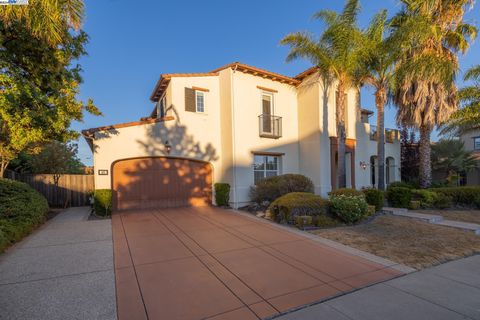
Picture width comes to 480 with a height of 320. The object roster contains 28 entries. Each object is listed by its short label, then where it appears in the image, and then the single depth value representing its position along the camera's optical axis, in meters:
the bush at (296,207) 7.96
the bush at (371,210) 8.82
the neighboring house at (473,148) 20.27
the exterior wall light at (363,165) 14.34
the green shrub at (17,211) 5.65
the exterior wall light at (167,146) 10.79
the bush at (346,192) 9.08
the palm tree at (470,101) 12.73
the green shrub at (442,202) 11.30
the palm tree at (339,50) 9.86
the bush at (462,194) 11.59
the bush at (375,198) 9.91
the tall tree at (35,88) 6.82
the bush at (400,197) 10.86
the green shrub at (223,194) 11.38
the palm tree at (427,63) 10.77
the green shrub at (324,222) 7.62
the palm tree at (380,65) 10.12
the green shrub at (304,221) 7.43
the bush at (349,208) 7.95
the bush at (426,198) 11.11
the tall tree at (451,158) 17.95
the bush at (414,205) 10.84
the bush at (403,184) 13.78
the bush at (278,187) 10.77
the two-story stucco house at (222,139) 10.38
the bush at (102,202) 9.12
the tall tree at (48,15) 5.21
